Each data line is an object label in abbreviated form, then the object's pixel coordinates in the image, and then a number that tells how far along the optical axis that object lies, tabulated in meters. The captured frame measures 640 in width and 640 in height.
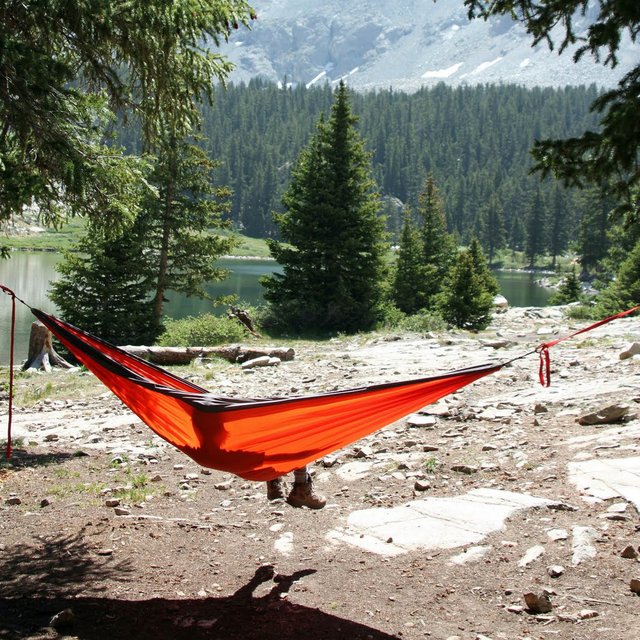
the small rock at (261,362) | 12.63
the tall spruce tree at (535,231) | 98.75
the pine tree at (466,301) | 21.28
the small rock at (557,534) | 4.46
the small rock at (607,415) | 6.67
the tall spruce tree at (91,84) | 6.10
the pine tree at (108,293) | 20.77
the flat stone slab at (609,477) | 5.02
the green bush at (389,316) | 22.91
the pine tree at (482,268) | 30.41
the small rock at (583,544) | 4.21
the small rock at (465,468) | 6.02
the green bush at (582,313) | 24.97
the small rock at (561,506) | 4.90
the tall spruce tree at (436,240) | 32.88
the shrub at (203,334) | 18.02
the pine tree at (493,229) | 107.19
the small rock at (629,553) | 4.14
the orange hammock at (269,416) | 3.99
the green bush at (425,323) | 19.08
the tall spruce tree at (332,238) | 23.12
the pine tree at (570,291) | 37.22
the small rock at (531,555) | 4.21
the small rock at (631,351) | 9.97
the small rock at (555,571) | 4.05
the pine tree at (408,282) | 28.97
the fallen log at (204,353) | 13.63
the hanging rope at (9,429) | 5.54
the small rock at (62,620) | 3.58
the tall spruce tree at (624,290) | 24.19
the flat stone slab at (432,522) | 4.60
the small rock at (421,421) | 7.60
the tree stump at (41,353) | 14.27
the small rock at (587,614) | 3.62
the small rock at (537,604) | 3.72
